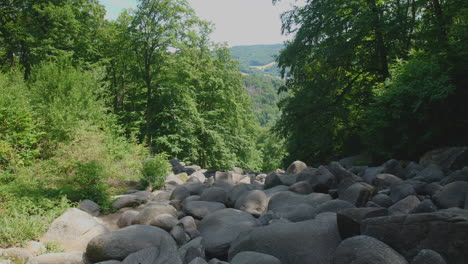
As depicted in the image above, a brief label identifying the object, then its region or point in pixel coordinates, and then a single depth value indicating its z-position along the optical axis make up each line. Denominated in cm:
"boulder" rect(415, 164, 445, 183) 533
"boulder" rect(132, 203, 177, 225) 506
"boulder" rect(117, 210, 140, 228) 546
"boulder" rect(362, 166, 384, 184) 634
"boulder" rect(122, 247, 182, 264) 350
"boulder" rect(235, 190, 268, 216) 535
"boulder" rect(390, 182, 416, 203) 442
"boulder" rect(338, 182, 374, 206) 459
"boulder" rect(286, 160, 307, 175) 855
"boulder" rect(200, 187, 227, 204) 639
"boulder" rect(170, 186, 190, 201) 700
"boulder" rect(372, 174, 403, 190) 531
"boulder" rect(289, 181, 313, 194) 579
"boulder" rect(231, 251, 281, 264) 292
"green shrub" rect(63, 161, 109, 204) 662
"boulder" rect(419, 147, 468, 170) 586
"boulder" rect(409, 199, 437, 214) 334
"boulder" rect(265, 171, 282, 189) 717
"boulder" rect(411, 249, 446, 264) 226
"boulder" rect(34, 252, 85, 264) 370
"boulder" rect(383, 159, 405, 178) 626
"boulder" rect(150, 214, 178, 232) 478
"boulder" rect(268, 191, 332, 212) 500
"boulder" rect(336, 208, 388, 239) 307
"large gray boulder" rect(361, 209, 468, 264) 246
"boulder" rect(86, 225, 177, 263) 388
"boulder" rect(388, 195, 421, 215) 369
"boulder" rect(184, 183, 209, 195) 732
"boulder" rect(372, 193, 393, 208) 428
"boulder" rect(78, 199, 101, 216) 607
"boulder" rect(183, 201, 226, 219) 546
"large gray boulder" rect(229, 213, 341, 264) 312
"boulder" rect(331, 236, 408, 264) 239
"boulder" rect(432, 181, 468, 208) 372
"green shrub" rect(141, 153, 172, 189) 869
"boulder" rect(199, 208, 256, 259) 392
